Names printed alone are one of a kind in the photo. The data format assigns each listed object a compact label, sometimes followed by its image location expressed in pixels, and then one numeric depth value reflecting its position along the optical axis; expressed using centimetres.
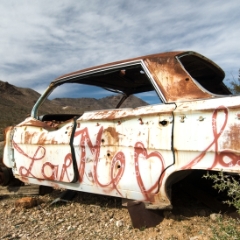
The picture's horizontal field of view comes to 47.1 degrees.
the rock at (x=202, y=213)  280
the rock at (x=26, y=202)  355
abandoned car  209
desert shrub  188
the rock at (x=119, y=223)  279
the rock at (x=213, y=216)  264
